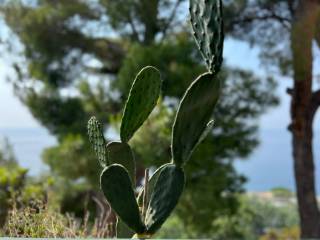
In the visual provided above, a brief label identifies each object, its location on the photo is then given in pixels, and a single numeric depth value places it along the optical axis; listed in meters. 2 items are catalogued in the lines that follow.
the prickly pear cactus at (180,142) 1.31
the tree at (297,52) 6.03
